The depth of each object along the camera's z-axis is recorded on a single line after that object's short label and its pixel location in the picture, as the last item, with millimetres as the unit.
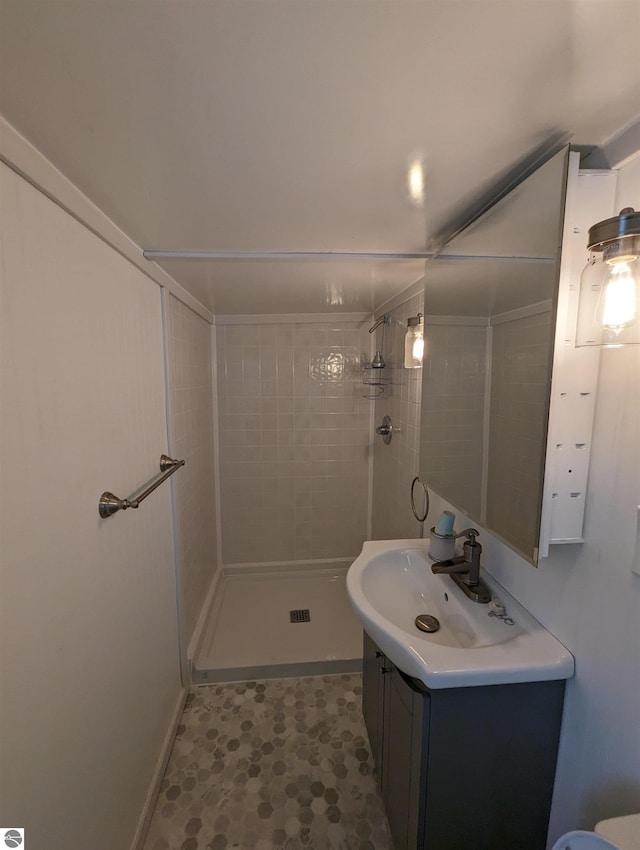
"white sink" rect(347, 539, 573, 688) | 818
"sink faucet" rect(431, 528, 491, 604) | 1134
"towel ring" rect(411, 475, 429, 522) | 1615
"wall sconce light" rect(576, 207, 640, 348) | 609
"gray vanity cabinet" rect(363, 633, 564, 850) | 856
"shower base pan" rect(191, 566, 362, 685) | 1839
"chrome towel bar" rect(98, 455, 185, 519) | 969
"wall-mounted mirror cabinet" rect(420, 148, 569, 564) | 767
